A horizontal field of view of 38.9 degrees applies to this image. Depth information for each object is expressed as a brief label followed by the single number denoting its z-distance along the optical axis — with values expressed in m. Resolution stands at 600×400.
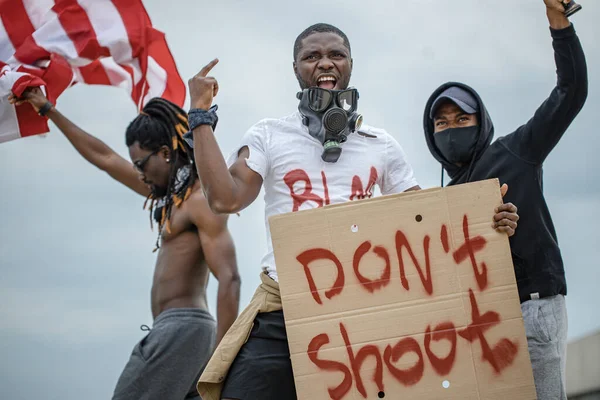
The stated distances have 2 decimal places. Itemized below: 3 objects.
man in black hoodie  3.46
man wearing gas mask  3.24
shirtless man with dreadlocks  5.07
